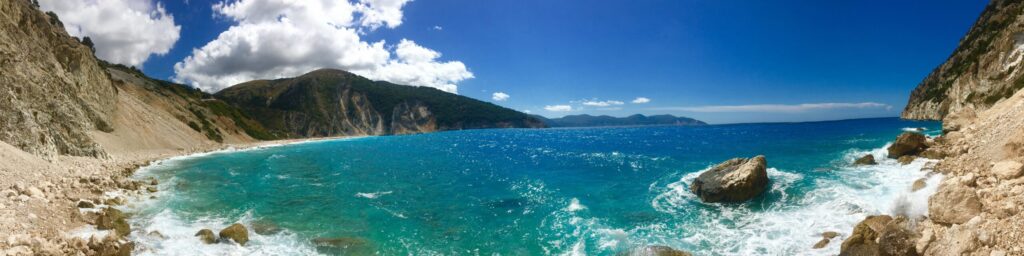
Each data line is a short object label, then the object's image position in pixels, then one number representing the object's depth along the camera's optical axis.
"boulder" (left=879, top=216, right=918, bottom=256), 13.99
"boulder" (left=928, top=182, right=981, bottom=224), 14.46
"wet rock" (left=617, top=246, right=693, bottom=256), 17.23
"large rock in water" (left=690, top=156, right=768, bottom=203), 25.67
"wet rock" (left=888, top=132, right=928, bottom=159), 32.91
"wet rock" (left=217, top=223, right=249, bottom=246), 19.22
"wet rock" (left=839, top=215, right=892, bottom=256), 15.02
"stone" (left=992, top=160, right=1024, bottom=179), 15.20
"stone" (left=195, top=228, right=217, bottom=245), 18.92
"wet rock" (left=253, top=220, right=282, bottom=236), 21.17
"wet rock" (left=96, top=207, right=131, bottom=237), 18.83
